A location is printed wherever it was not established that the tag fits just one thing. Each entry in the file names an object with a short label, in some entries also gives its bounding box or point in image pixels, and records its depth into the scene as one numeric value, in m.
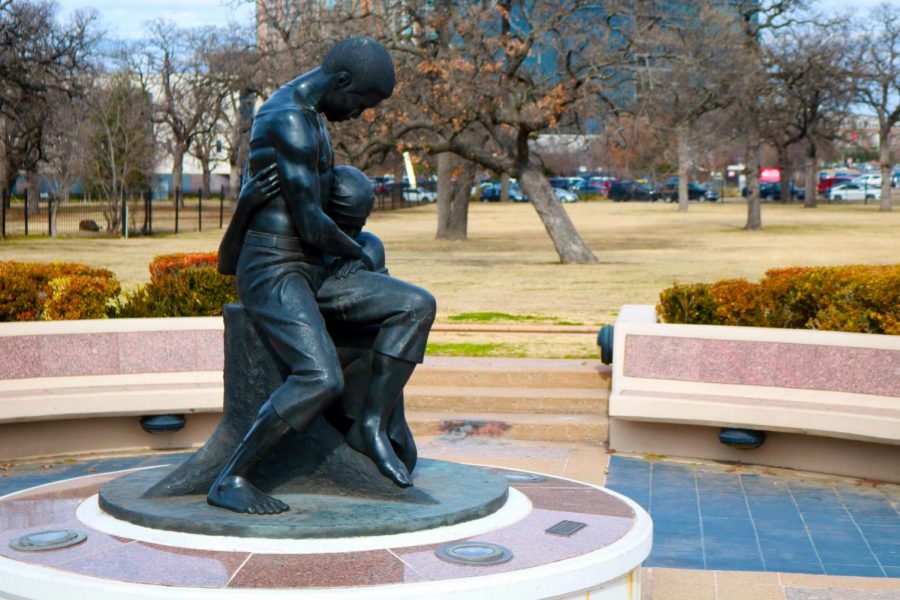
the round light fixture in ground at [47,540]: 5.17
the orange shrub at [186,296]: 11.03
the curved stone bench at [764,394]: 9.04
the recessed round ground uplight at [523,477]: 6.66
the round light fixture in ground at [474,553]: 5.00
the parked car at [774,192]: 77.12
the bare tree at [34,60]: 32.06
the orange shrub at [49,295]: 10.75
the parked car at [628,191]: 81.06
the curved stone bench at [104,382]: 9.48
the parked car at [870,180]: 80.12
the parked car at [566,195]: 78.86
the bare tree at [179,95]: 54.31
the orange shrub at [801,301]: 9.75
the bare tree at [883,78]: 51.62
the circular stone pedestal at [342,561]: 4.66
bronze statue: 5.66
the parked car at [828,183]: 79.91
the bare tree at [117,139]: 45.22
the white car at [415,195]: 76.88
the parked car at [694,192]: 78.12
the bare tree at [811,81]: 40.38
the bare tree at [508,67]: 24.92
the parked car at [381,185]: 68.88
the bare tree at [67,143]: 43.06
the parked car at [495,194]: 81.38
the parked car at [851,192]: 75.69
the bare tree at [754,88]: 36.58
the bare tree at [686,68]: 26.36
